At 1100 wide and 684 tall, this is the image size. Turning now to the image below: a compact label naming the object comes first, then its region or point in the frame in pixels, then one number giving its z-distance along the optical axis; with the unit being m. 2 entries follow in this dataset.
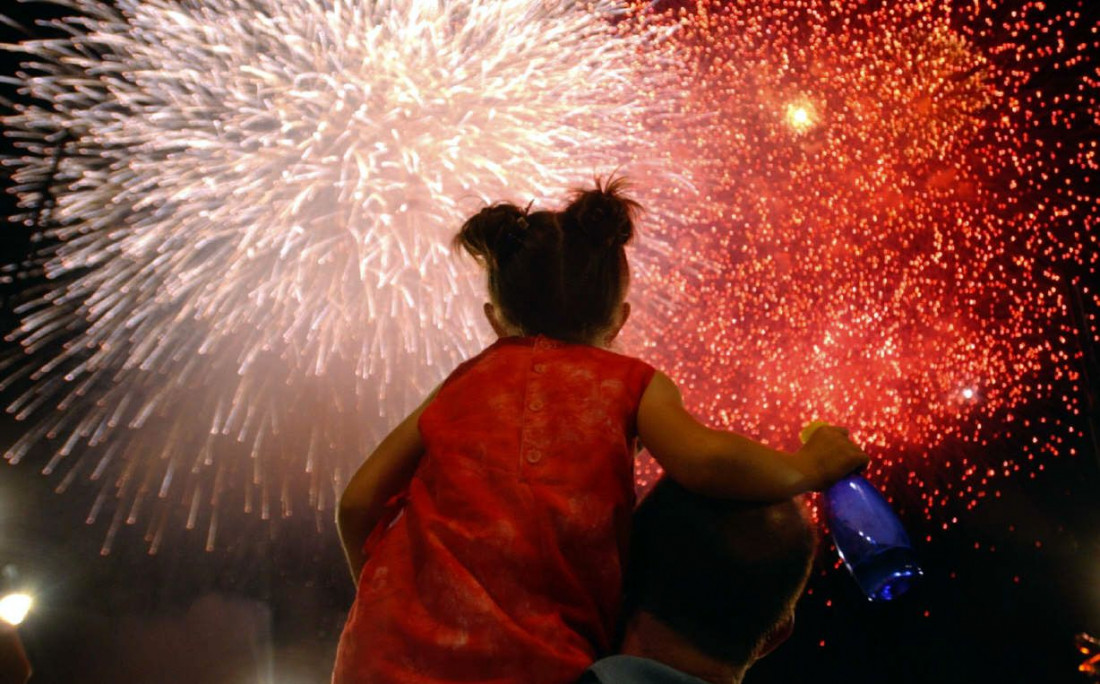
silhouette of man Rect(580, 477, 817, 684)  1.32
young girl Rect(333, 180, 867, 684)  1.22
